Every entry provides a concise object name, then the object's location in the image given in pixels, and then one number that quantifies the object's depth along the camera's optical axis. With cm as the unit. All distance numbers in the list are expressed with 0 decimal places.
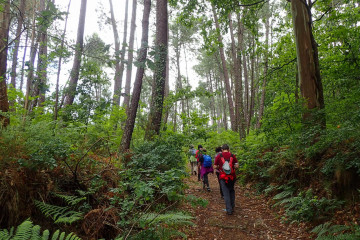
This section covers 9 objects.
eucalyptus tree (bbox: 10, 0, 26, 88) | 470
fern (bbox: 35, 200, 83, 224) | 270
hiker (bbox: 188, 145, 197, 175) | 1186
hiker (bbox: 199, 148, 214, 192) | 810
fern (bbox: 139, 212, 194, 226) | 306
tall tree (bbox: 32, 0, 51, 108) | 401
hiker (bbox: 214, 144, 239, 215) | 552
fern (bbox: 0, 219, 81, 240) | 193
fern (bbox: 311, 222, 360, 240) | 292
